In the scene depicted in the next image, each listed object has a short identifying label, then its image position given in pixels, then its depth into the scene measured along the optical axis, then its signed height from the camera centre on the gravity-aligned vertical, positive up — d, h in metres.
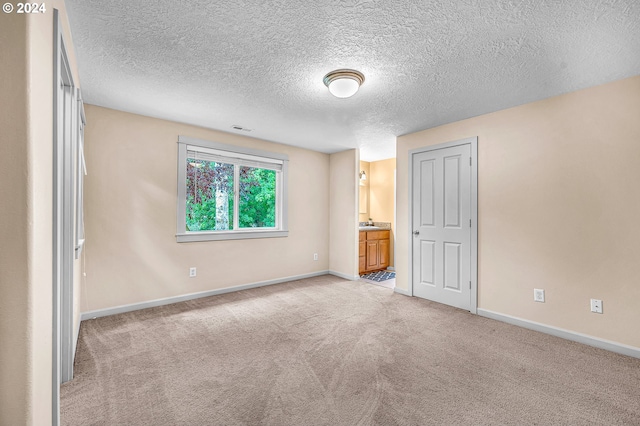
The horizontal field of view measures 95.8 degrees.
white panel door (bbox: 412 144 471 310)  3.56 -0.16
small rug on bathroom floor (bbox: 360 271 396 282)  5.23 -1.19
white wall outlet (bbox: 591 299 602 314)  2.58 -0.83
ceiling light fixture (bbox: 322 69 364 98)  2.39 +1.11
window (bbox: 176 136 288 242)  3.91 +0.30
